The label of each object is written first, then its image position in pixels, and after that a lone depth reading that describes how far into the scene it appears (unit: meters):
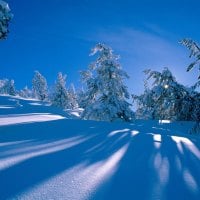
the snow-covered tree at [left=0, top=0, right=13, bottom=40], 12.09
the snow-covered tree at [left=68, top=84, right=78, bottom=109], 52.62
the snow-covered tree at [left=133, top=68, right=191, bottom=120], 18.69
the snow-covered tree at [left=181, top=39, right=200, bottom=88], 17.09
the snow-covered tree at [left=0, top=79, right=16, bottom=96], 77.75
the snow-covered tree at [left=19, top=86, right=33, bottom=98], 102.19
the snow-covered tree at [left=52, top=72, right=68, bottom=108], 51.94
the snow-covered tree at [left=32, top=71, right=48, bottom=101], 74.19
